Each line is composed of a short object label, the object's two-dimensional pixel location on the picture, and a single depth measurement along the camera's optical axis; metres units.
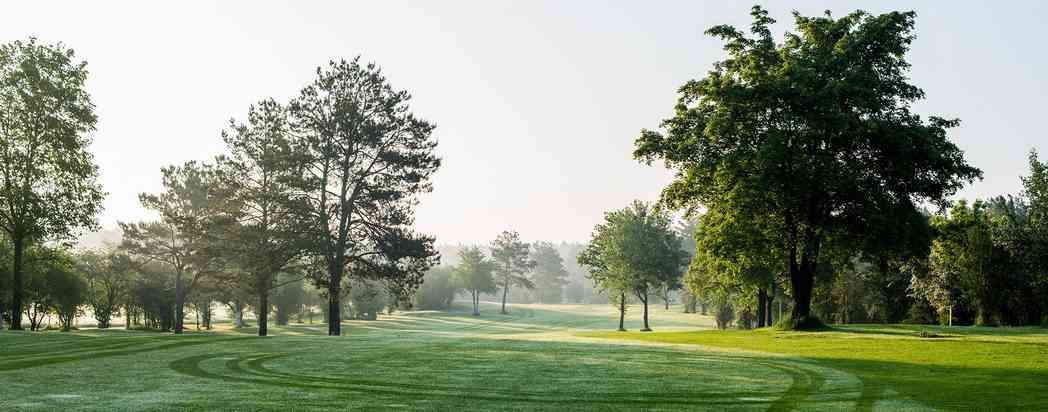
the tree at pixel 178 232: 59.81
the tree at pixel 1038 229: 47.53
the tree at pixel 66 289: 70.00
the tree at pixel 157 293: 75.45
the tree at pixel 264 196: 46.56
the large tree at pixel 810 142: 35.88
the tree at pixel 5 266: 58.58
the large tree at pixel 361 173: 47.62
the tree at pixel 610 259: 76.12
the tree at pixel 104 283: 79.06
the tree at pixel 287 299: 91.94
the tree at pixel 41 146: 40.88
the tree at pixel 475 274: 128.38
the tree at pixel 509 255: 141.50
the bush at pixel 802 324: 38.97
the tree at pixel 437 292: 131.00
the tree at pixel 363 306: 106.32
